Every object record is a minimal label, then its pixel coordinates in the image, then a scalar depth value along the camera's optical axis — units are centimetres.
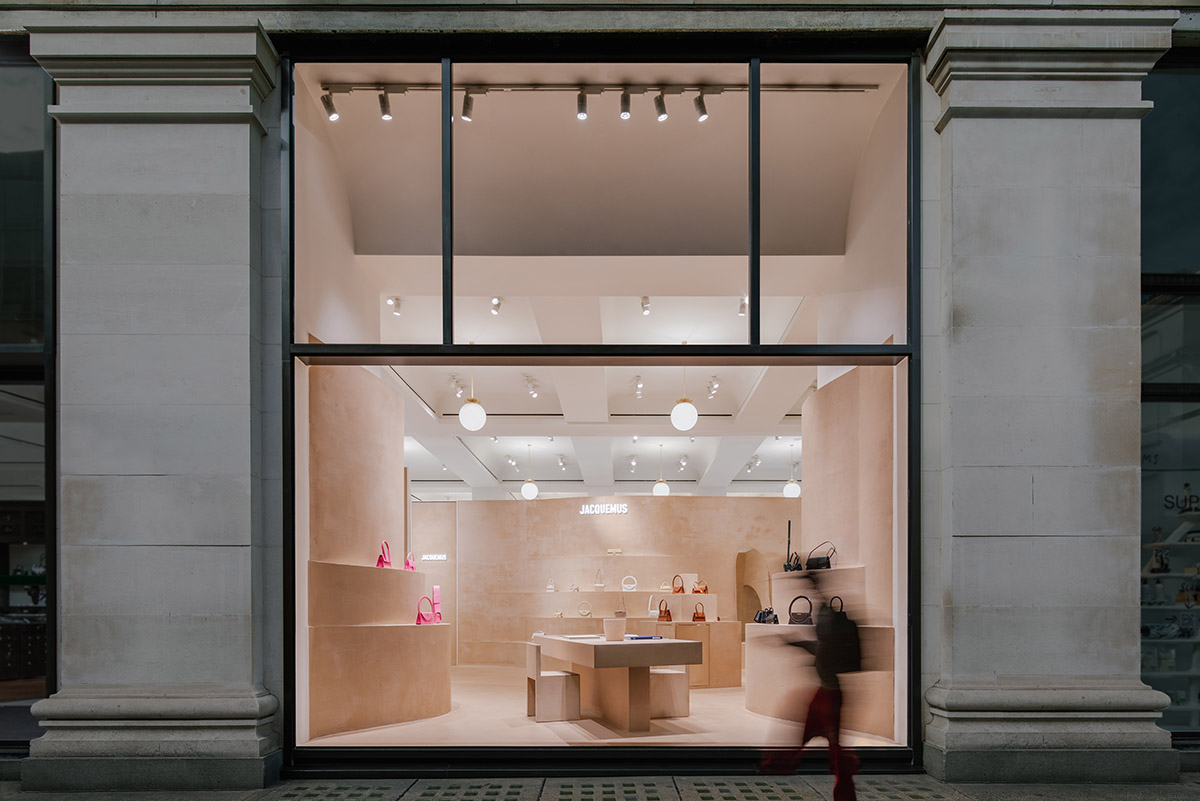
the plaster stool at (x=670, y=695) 1005
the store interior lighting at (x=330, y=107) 719
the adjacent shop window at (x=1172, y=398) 684
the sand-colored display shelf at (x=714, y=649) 1368
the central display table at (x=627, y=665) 894
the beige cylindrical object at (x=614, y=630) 974
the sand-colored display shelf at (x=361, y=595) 793
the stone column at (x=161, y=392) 629
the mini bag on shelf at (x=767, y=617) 1011
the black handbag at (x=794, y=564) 1020
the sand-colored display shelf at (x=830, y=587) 785
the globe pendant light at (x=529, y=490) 2256
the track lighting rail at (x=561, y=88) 716
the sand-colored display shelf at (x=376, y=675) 765
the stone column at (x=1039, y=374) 630
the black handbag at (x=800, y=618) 938
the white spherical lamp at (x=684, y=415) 1363
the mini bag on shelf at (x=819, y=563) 920
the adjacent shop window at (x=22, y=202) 687
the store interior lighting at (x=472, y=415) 1330
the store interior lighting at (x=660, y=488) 2175
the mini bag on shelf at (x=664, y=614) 1417
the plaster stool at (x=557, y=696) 979
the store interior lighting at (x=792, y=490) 2019
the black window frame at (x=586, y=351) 655
